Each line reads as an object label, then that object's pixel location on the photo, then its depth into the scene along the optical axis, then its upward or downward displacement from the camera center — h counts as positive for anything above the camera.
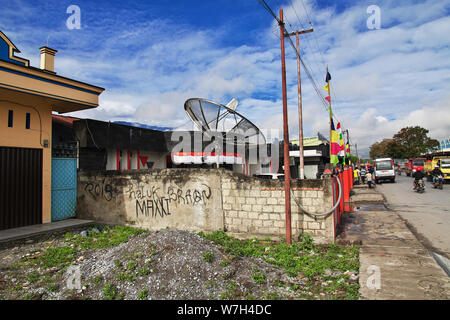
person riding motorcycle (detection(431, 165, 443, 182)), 17.97 -0.37
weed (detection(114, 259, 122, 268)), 4.94 -1.66
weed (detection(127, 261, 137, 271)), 4.78 -1.65
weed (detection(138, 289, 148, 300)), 4.07 -1.86
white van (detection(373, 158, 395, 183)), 25.31 -0.02
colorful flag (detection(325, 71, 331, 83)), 14.78 +5.12
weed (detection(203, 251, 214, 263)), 4.99 -1.59
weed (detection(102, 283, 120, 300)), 4.17 -1.88
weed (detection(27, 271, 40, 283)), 4.96 -1.91
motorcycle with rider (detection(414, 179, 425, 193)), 16.36 -1.08
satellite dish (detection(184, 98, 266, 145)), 12.89 +2.70
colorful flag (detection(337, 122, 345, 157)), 14.48 +2.38
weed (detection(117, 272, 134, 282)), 4.53 -1.75
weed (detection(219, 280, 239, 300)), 4.03 -1.85
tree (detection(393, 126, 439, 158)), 55.41 +5.58
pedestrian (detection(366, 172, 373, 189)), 20.08 -0.66
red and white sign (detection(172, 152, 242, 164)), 15.69 +0.92
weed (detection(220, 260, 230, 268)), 4.94 -1.69
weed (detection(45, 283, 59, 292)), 4.53 -1.91
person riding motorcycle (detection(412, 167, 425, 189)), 16.14 -0.40
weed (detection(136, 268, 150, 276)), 4.61 -1.70
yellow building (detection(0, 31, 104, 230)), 7.56 +1.58
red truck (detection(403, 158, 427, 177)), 31.00 +0.60
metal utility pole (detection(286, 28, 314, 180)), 15.57 +3.90
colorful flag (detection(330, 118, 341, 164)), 11.11 +1.06
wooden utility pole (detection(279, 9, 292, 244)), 6.50 +0.39
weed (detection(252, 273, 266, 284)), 4.45 -1.79
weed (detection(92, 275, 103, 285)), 4.58 -1.81
